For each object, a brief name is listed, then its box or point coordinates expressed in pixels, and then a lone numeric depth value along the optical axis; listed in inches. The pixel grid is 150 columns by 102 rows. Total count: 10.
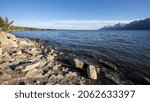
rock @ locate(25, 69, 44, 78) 122.4
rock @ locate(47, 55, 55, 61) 176.1
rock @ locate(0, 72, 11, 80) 116.5
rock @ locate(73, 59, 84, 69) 148.4
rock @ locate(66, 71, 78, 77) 128.8
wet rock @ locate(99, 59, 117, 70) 166.9
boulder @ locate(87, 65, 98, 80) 128.8
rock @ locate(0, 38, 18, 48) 213.4
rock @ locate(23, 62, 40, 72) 130.5
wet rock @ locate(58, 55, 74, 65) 161.3
